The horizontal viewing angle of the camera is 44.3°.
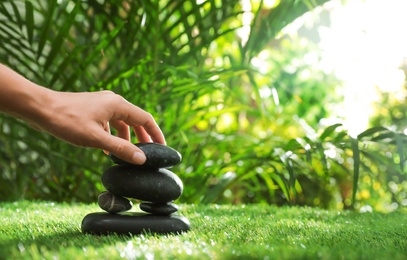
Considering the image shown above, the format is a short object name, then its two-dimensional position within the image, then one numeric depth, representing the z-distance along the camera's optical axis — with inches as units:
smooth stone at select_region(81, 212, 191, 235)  36.6
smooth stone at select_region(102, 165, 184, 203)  38.3
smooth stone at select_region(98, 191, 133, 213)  39.1
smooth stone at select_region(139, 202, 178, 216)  39.5
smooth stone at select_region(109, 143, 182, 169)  38.1
